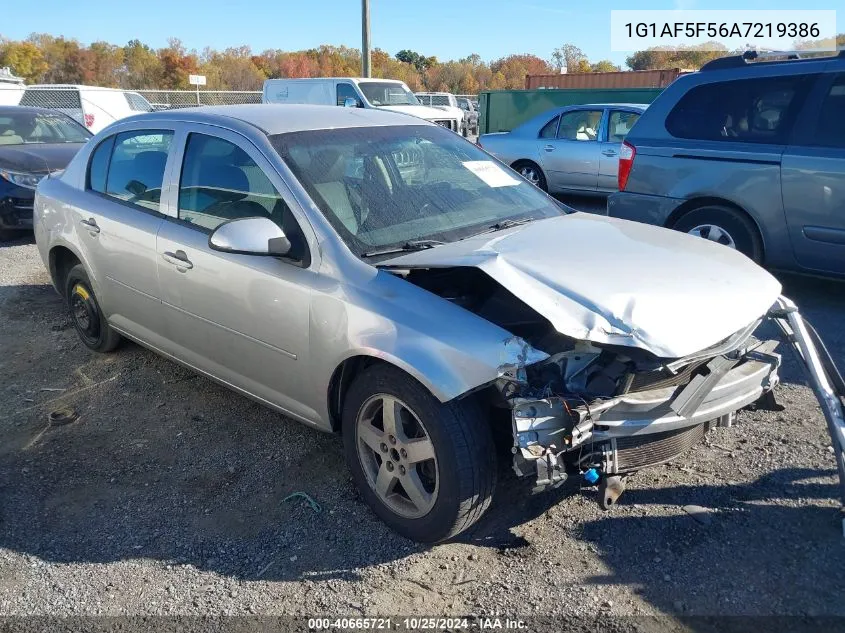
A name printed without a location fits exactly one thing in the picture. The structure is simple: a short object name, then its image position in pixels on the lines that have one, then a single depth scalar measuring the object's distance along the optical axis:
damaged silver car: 2.58
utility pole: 21.23
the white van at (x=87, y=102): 13.98
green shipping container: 15.74
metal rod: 2.87
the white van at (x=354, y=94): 16.50
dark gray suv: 5.30
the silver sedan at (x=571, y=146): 10.33
